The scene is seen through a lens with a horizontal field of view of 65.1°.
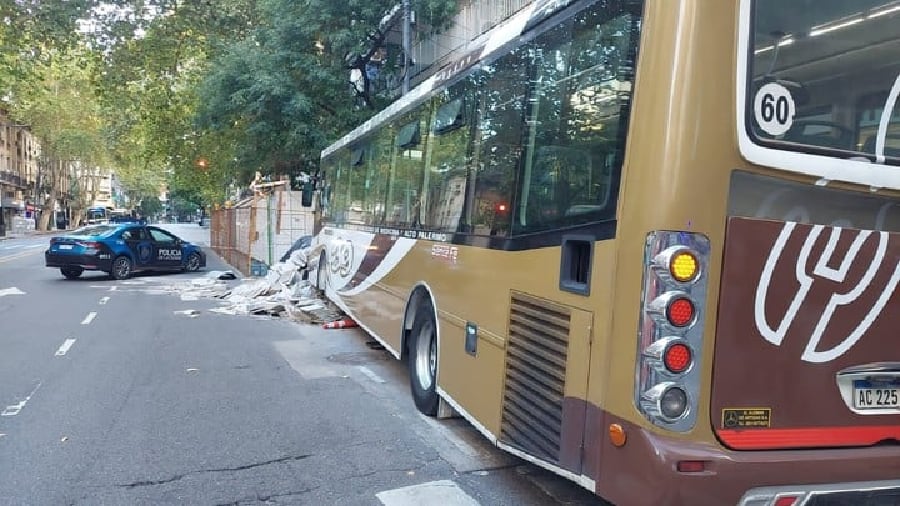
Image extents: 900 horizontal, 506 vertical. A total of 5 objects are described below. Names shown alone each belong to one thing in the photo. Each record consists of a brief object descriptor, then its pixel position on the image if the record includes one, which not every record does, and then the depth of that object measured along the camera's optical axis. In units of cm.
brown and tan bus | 289
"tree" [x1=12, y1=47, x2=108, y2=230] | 4651
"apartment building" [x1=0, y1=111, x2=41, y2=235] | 6333
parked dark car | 1778
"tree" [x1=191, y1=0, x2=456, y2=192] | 1653
